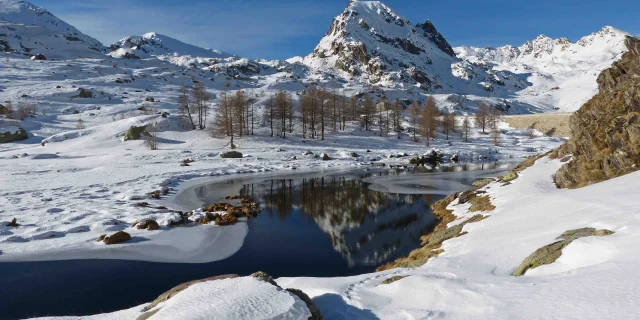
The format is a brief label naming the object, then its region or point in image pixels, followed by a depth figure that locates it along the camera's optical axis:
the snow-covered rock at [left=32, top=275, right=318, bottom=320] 5.75
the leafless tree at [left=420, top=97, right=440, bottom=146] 76.56
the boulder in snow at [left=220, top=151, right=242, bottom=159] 51.34
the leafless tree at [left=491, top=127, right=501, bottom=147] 79.43
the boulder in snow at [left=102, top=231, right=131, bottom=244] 16.36
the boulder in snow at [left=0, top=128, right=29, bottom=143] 59.54
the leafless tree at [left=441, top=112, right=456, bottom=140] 88.74
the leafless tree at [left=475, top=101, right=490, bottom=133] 95.14
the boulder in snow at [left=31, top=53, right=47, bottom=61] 130.99
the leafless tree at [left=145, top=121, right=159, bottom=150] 56.22
